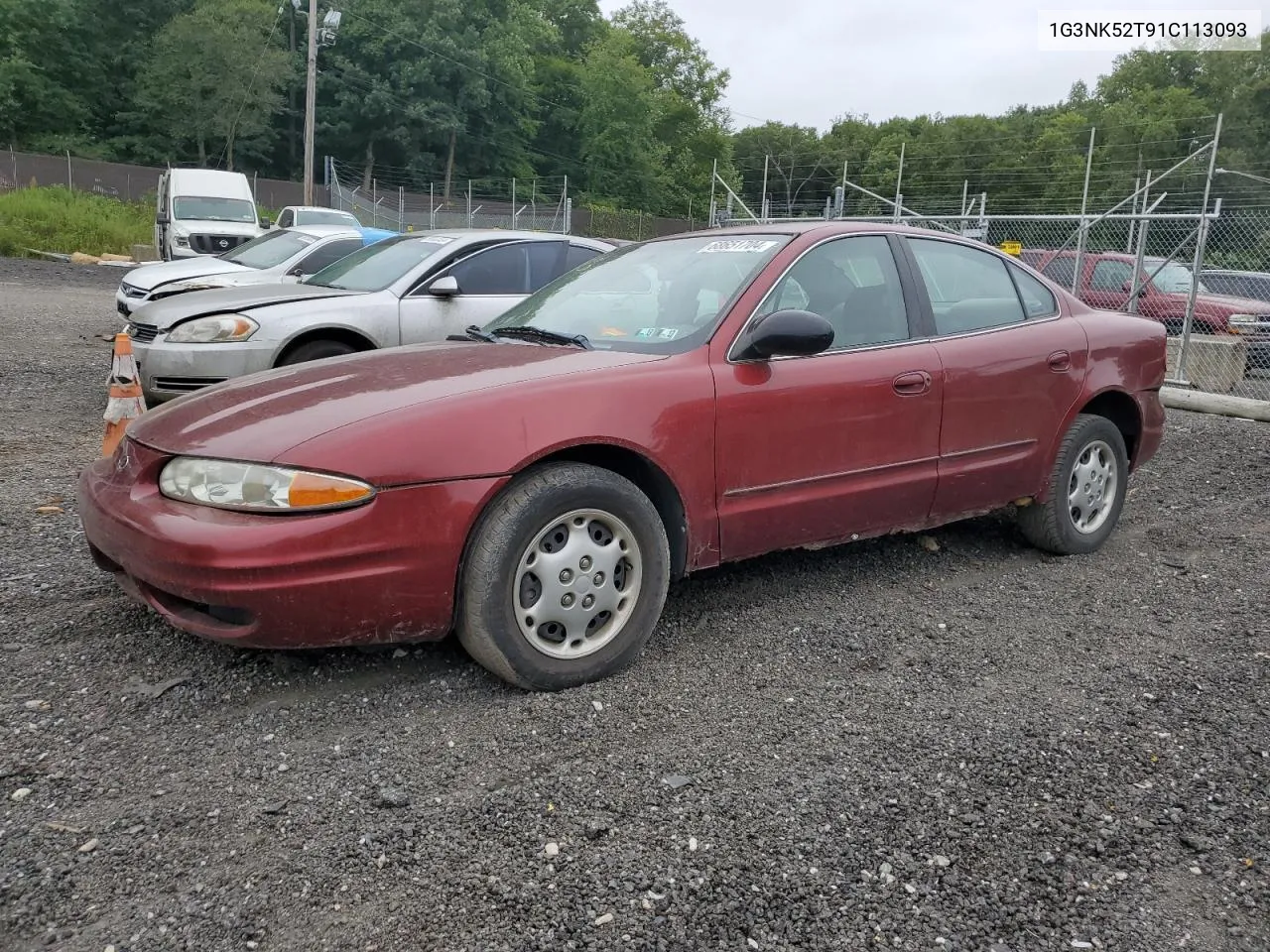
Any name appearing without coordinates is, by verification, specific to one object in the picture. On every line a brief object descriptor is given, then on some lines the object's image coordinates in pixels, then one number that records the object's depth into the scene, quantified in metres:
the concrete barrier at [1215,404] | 9.04
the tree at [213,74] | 48.25
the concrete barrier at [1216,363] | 10.16
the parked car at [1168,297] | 11.46
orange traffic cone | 5.56
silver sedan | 6.42
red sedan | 2.92
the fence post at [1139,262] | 10.46
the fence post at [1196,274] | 9.84
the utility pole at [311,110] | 26.61
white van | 20.91
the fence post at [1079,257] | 11.46
